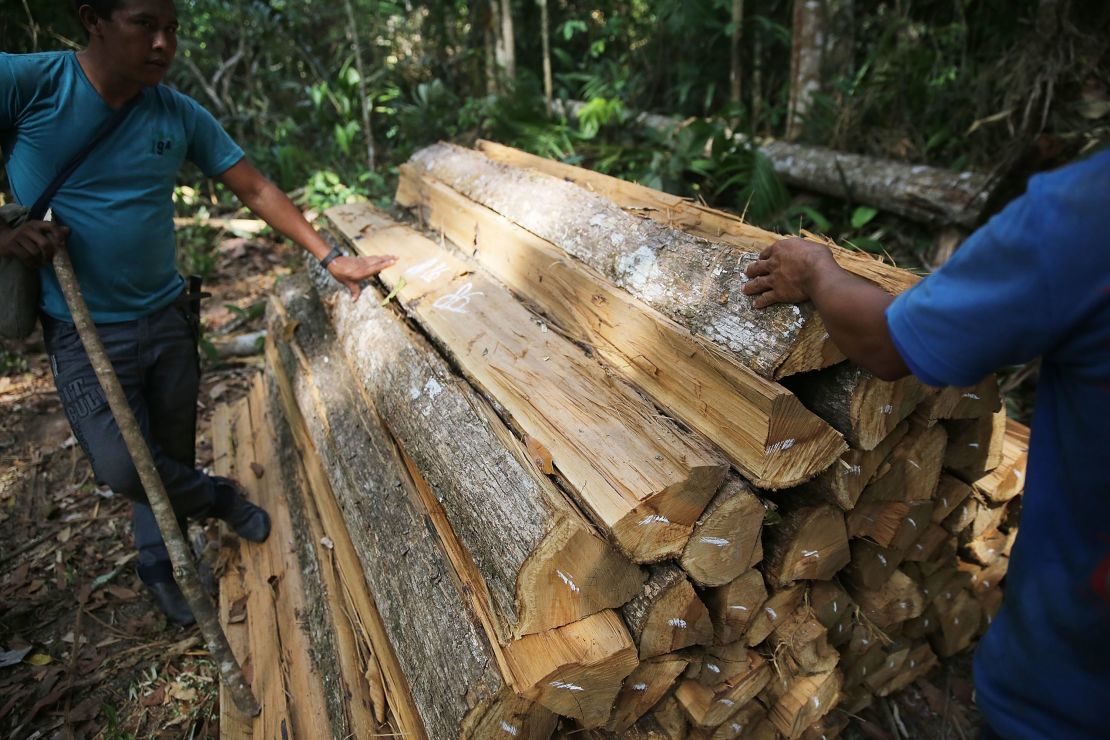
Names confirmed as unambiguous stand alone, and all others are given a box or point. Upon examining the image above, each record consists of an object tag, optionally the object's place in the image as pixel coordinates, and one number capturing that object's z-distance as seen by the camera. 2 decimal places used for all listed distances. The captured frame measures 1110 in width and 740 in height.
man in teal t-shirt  2.03
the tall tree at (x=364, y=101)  7.07
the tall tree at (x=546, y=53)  8.34
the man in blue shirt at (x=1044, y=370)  0.94
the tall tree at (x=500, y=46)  8.03
